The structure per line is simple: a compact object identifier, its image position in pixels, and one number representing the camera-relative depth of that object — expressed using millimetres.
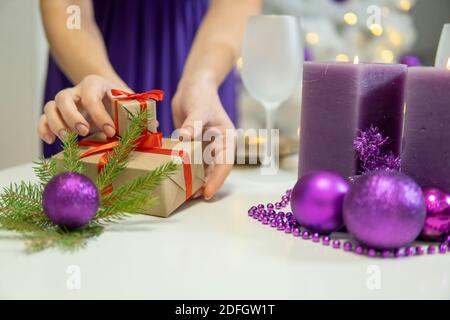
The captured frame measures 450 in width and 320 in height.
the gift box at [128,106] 690
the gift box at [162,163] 651
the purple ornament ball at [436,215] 546
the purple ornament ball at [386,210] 503
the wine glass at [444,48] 778
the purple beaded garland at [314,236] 527
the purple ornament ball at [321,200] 564
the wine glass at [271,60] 873
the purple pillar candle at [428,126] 585
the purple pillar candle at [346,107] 639
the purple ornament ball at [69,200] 542
